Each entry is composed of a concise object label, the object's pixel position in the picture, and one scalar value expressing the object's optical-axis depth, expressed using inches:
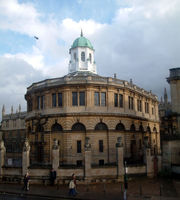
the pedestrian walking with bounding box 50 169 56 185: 951.0
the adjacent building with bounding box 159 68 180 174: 1110.4
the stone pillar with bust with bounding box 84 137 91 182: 966.8
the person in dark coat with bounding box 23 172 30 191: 860.9
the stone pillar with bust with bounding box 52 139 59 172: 986.7
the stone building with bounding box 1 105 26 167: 3031.5
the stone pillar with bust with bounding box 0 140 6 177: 1077.9
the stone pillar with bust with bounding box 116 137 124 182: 994.7
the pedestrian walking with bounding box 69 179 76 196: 764.0
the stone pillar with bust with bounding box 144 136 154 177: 1062.0
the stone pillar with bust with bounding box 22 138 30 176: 1021.8
